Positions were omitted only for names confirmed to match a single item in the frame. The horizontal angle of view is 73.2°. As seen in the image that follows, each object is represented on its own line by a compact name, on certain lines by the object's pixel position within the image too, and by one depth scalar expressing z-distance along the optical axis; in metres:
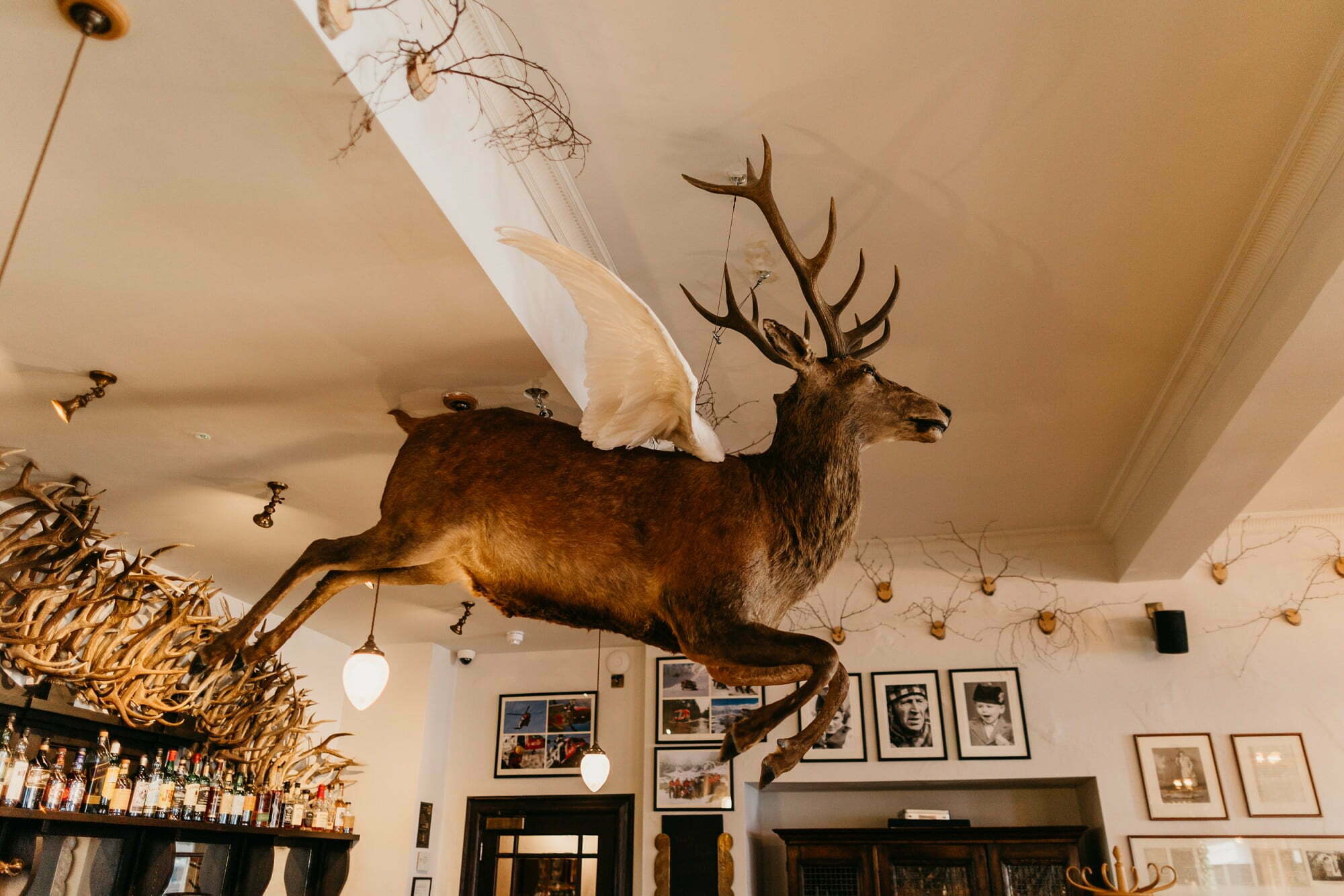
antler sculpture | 3.74
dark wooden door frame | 6.05
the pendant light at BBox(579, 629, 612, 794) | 5.41
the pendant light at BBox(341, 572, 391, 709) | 3.59
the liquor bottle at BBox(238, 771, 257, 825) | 5.25
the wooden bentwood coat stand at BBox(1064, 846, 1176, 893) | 4.70
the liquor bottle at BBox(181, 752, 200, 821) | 4.83
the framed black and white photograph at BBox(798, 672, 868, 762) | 5.46
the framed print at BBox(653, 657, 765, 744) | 5.94
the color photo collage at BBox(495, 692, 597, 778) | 6.46
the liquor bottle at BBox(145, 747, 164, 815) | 4.59
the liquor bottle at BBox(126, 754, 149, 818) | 4.52
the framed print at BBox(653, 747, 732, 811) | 5.73
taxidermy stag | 1.92
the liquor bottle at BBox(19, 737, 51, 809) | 3.93
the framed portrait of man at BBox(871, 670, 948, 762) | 5.38
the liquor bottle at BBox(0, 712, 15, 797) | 3.82
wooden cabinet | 4.93
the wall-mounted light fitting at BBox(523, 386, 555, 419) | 3.11
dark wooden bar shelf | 3.93
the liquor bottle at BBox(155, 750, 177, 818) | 4.67
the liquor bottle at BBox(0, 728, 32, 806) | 3.85
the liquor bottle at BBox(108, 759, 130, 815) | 4.38
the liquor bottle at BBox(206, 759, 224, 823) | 4.99
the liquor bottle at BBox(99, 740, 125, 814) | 4.34
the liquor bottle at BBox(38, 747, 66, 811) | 4.02
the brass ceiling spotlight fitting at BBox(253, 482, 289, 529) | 4.03
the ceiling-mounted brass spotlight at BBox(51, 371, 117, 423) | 3.09
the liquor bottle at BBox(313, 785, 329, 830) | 5.83
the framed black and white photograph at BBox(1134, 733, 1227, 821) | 4.91
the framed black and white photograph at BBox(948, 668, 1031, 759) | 5.25
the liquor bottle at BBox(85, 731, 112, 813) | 4.34
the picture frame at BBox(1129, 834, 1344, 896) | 4.67
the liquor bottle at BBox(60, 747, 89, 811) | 4.15
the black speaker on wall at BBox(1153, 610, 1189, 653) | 5.12
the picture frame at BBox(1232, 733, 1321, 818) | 4.81
